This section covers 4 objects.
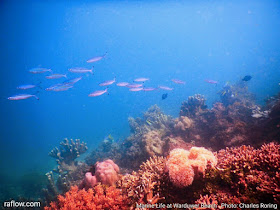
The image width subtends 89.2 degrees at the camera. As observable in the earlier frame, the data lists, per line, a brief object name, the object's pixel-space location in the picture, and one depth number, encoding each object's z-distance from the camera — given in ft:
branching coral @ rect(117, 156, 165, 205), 9.97
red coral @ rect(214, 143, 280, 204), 7.62
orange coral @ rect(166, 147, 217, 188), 9.66
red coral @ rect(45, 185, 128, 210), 10.44
